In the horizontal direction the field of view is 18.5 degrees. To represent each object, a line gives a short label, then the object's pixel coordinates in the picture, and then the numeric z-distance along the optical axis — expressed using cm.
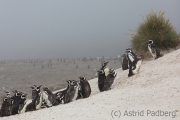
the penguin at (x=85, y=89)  1808
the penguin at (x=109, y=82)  1899
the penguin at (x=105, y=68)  1967
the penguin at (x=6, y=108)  1697
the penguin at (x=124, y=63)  2737
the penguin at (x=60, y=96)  1784
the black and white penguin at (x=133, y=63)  2083
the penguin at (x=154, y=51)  2559
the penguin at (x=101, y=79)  1933
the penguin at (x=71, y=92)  1731
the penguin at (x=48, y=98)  1725
